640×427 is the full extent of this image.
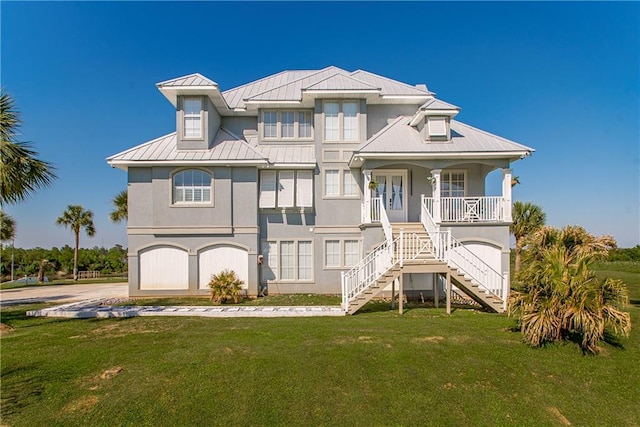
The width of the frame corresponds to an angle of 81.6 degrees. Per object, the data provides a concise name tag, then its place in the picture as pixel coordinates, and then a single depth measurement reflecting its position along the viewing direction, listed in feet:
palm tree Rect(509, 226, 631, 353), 27.14
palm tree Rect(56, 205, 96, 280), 106.52
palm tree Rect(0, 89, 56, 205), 33.83
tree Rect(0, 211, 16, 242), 99.96
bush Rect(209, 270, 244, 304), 50.37
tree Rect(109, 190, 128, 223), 95.45
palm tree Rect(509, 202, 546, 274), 68.74
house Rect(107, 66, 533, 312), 53.31
